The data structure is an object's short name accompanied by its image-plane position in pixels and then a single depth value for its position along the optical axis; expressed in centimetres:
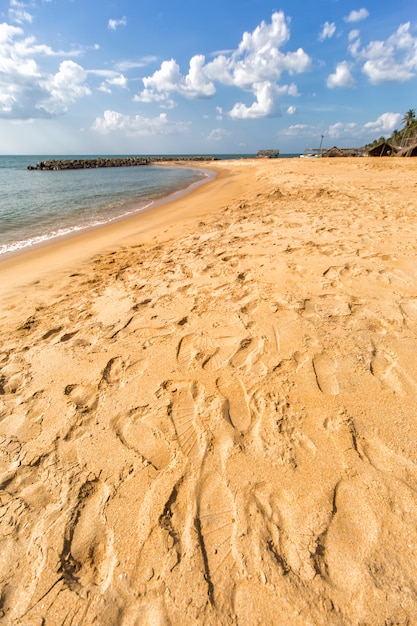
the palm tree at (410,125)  5354
